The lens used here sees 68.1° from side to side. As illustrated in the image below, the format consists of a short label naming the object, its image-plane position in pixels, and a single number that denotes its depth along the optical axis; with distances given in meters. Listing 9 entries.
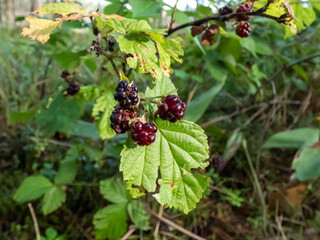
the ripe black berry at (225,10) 0.22
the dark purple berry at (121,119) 0.14
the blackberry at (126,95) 0.14
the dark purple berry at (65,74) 0.31
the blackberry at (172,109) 0.14
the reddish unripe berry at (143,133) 0.14
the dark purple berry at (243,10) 0.21
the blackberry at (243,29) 0.22
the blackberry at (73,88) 0.32
